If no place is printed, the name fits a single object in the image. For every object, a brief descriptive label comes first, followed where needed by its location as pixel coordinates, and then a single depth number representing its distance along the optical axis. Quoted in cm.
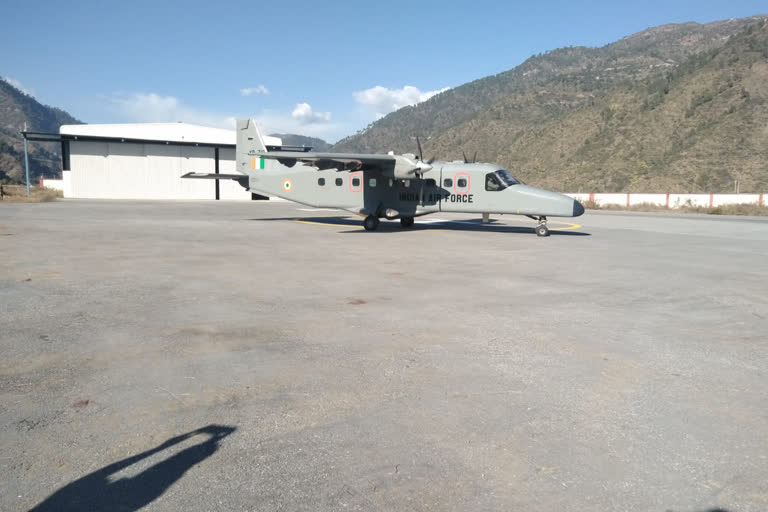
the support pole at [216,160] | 5309
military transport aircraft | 1736
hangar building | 4791
